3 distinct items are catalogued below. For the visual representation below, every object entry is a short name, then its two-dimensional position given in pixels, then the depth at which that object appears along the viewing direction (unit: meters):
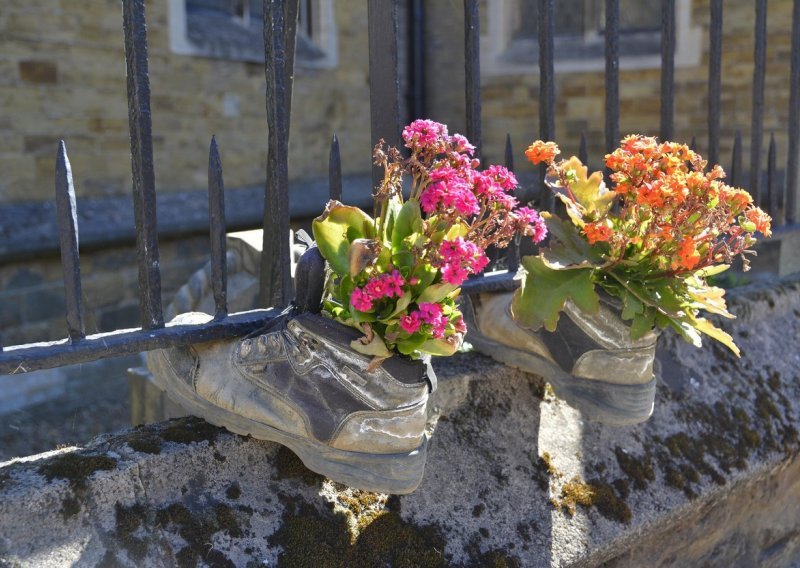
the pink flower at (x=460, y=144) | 1.41
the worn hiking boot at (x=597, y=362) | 1.72
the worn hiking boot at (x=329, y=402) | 1.38
